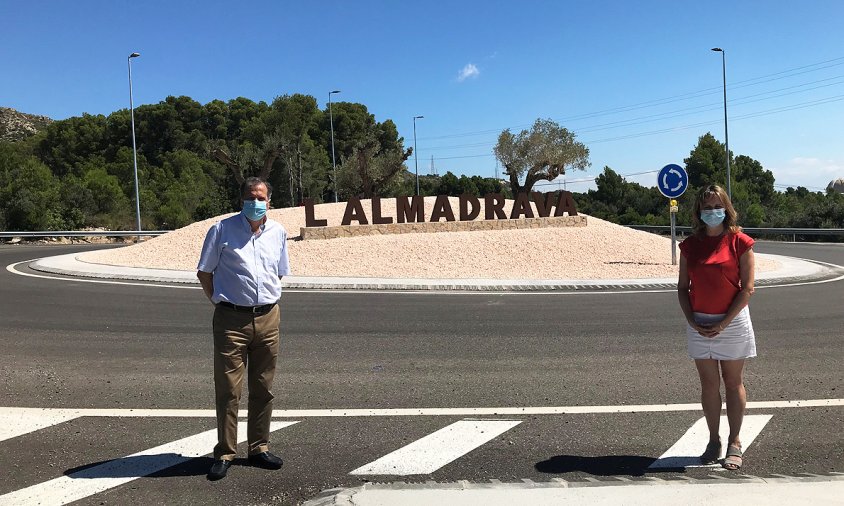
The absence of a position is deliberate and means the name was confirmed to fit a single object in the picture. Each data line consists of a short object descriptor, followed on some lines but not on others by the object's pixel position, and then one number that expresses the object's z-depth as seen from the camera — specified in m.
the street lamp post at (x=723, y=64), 33.24
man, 4.18
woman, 4.13
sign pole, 17.37
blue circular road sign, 16.33
